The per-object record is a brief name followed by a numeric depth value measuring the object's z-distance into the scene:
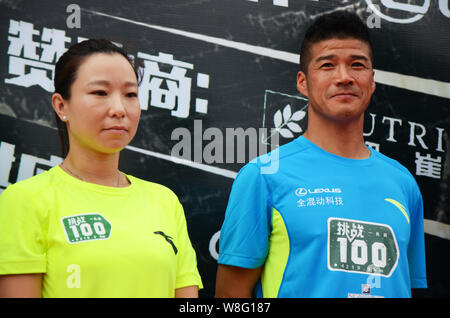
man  2.57
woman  2.41
